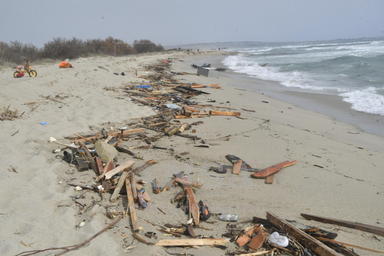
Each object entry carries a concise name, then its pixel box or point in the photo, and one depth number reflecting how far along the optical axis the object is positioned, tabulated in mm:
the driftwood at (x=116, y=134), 5169
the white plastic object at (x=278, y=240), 2600
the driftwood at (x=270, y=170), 4191
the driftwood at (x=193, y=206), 3066
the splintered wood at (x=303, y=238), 2426
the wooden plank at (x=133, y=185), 3382
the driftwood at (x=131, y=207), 2848
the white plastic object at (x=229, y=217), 3107
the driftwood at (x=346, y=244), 2622
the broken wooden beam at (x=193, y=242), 2607
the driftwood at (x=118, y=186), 3355
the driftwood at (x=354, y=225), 2900
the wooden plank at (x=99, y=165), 3961
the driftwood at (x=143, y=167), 4170
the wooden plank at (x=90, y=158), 4107
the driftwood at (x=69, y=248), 2453
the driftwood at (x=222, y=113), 7391
